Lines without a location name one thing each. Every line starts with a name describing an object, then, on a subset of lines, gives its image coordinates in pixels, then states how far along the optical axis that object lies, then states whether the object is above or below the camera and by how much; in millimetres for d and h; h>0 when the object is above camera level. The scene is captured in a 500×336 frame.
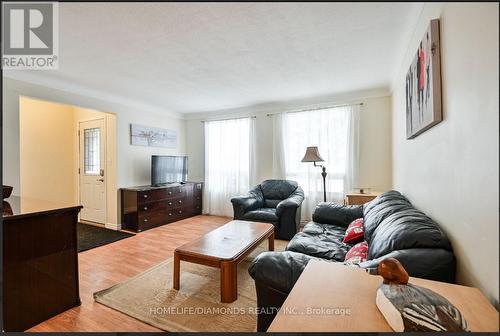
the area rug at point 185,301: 1565 -1043
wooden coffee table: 1820 -708
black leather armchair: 3331 -580
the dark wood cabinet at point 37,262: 1431 -621
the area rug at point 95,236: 3172 -1007
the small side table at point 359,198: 3068 -404
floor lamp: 3511 +200
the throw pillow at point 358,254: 1539 -603
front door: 4094 +4
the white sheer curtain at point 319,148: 3787 +356
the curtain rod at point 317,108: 3897 +1040
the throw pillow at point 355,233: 2013 -583
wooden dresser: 3791 -634
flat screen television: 4242 +9
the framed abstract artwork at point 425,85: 1148 +492
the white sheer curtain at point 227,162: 4641 +151
